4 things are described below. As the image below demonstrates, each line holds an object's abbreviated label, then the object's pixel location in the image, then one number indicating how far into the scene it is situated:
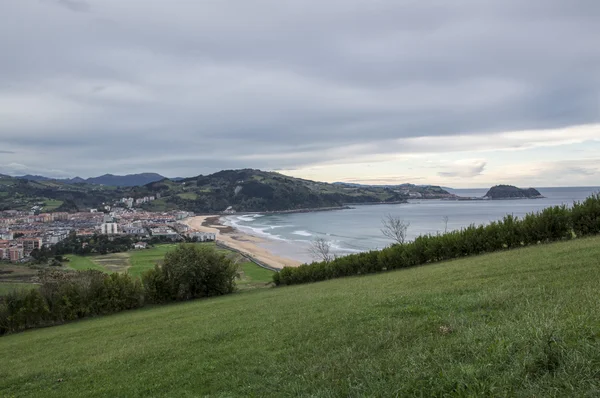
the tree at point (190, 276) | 33.28
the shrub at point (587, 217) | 18.81
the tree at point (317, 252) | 58.34
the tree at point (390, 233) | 75.79
